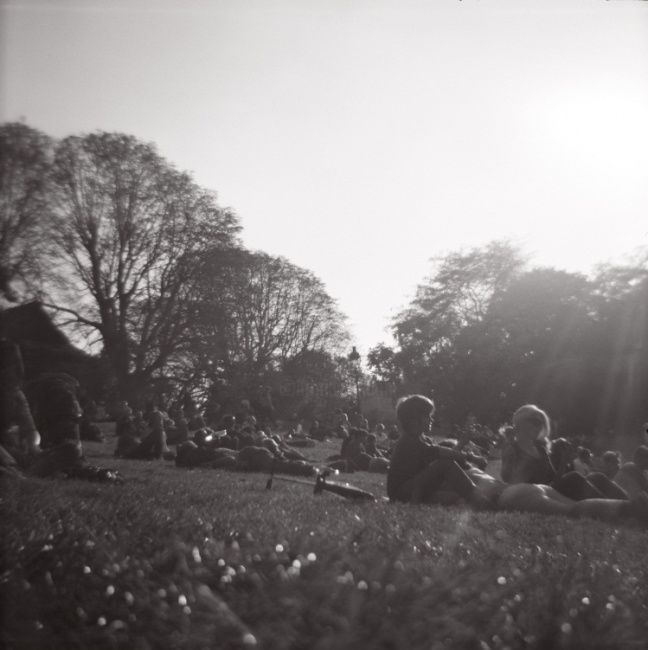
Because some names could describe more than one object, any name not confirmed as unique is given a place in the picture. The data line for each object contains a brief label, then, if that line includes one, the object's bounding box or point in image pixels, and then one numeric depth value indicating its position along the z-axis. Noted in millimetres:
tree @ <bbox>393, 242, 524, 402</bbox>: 40375
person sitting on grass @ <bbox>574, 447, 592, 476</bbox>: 11562
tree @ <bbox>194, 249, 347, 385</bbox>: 25828
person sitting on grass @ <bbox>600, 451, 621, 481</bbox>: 10648
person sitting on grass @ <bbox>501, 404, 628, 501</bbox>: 5934
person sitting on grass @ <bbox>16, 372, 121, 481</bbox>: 6379
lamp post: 24303
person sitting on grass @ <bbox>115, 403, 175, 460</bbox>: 12438
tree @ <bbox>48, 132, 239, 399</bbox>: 23391
